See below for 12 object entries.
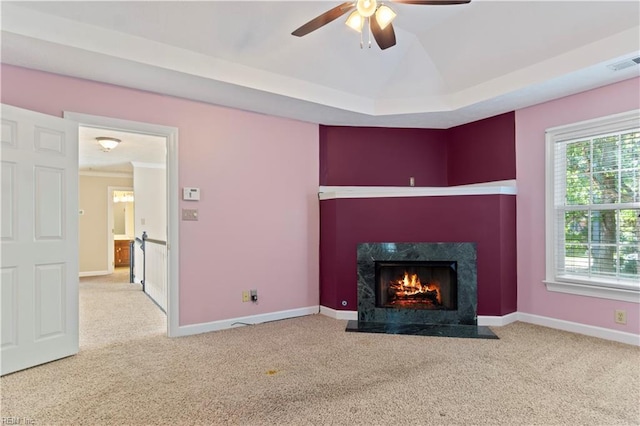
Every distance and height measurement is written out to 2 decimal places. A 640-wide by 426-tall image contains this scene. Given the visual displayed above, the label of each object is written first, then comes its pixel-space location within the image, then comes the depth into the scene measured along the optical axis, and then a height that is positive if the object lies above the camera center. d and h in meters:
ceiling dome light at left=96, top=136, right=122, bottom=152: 5.29 +1.09
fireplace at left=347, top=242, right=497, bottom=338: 3.92 -0.86
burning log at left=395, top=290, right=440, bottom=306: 4.14 -0.98
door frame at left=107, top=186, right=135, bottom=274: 8.40 -0.33
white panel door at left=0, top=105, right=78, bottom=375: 2.72 -0.19
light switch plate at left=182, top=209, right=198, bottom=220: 3.74 +0.00
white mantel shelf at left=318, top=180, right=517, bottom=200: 4.01 +0.24
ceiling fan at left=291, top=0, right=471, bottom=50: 2.25 +1.30
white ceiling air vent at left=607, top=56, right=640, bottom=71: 2.93 +1.23
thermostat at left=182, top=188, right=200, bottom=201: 3.72 +0.21
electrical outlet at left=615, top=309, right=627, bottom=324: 3.34 -0.98
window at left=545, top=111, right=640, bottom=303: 3.35 +0.04
